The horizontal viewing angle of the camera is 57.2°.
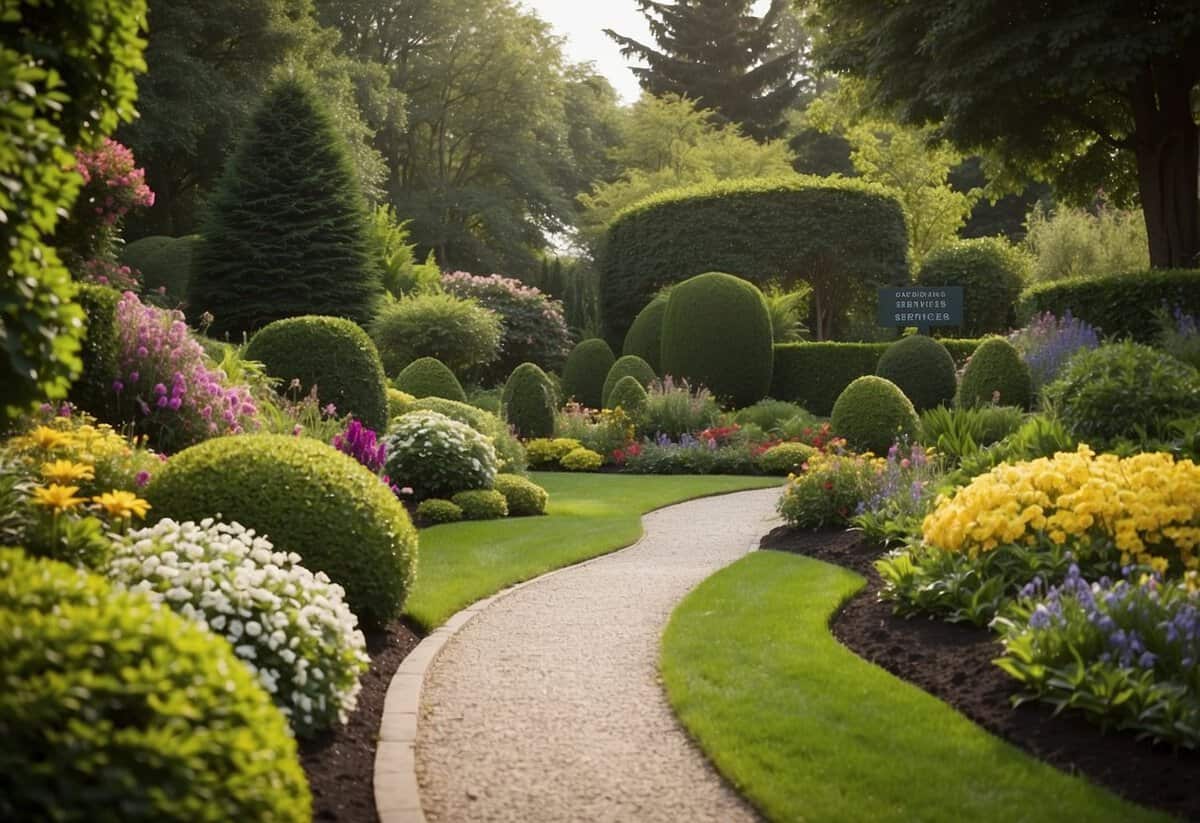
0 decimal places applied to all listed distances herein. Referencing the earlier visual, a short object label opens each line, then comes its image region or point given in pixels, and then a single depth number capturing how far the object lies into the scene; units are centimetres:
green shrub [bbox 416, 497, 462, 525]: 1070
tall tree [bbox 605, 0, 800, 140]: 4581
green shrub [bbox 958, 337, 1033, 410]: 1554
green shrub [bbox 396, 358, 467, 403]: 1698
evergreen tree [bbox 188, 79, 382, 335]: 1988
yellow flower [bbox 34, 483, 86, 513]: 428
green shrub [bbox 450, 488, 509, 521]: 1110
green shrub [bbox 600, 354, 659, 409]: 2069
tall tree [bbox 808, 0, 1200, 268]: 1405
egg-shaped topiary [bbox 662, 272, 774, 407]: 2158
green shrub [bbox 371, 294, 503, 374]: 2133
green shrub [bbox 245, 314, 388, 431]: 1113
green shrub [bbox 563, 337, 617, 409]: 2297
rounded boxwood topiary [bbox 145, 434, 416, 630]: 580
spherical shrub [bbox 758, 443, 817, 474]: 1606
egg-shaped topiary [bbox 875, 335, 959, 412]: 1909
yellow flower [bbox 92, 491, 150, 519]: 450
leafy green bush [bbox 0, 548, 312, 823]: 235
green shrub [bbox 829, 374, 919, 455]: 1368
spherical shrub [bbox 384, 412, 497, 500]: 1148
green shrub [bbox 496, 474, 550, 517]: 1173
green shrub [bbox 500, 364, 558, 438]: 1809
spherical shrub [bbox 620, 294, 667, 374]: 2416
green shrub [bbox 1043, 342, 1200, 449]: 822
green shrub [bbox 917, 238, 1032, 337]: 2842
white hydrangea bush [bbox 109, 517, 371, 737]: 436
